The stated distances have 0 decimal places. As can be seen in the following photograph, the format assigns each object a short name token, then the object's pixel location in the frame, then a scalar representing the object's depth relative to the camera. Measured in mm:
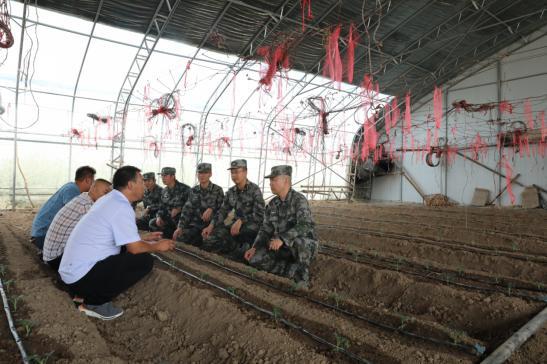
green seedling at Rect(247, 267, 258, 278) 3891
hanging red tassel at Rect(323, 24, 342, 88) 5162
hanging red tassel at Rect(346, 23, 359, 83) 4744
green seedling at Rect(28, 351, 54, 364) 1944
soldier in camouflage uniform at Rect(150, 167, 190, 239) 6574
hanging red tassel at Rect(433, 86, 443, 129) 9098
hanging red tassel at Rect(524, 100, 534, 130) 13148
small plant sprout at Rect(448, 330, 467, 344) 2262
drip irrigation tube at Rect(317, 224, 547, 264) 4891
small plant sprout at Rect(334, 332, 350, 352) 2183
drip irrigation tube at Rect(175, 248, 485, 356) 2152
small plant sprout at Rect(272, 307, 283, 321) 2665
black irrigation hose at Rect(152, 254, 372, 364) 2117
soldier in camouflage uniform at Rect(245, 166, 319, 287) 3979
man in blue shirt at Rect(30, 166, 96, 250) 4312
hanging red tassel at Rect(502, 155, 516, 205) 13966
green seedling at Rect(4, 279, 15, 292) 3232
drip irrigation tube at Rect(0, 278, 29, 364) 2016
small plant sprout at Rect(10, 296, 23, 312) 2732
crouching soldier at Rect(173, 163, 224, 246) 5934
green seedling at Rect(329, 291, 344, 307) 3003
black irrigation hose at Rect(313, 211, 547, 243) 6523
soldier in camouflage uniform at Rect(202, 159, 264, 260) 5113
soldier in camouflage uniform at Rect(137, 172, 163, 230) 7312
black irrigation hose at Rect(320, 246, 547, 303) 3100
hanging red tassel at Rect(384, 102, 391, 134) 17088
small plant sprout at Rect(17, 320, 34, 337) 2402
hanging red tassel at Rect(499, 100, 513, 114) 12328
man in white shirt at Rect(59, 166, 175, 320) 2709
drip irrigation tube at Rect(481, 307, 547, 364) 1967
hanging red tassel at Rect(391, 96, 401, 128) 16941
